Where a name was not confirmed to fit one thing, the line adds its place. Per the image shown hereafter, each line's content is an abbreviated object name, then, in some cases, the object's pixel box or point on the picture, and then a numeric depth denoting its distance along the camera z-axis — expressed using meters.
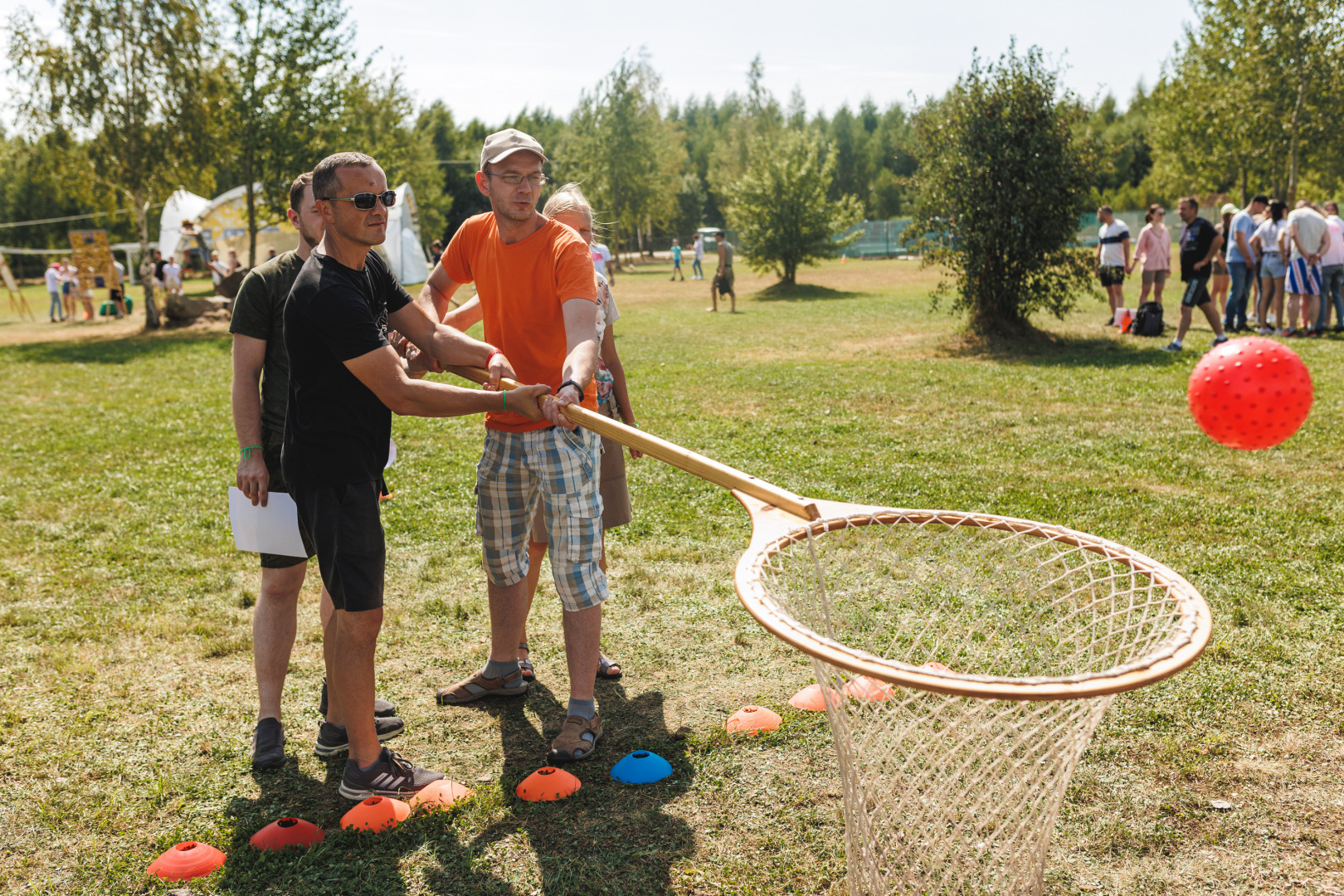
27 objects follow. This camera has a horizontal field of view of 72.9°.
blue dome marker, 3.37
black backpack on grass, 13.57
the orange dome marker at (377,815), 3.10
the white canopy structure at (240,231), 31.58
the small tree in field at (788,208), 28.34
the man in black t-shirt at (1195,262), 11.83
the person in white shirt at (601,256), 7.28
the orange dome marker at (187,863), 2.87
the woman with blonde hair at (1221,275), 15.36
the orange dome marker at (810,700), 3.83
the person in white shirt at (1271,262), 13.62
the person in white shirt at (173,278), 24.41
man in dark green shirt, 3.48
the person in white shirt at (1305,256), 12.70
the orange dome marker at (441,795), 3.22
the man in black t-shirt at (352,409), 3.00
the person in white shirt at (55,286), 26.11
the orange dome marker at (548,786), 3.27
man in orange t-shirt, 3.45
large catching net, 1.95
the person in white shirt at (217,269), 29.32
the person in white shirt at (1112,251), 14.81
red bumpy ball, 2.71
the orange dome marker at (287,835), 3.01
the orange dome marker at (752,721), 3.67
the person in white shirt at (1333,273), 13.05
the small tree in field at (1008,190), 13.05
